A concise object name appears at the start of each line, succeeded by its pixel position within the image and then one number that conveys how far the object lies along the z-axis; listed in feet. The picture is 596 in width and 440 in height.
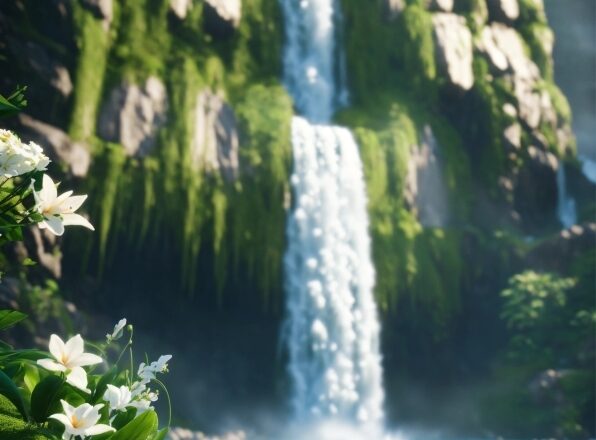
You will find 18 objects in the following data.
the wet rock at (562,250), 65.62
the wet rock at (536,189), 70.74
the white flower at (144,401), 7.46
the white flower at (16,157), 6.81
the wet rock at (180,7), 54.39
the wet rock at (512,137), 70.03
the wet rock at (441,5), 70.33
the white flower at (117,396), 6.77
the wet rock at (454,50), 67.72
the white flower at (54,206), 6.77
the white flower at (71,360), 6.53
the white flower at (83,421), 6.15
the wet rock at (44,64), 45.50
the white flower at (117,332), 7.41
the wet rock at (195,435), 44.37
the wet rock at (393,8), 68.64
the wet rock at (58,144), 44.34
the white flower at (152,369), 7.43
